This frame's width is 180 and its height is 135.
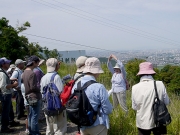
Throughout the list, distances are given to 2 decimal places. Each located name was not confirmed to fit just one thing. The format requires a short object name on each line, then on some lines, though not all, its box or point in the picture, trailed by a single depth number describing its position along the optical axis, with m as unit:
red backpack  3.47
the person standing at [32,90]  4.33
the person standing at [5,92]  4.82
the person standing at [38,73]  5.23
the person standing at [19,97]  5.63
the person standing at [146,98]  3.18
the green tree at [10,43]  17.38
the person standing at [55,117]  3.93
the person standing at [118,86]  6.32
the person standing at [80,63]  3.68
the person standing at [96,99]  2.71
